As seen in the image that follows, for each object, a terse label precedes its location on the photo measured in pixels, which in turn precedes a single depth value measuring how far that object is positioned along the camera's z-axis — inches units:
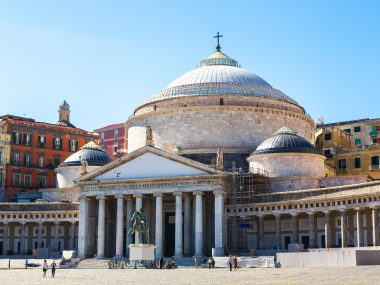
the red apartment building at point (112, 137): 5177.2
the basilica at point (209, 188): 2864.2
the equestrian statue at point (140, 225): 2551.7
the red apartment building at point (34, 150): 3956.7
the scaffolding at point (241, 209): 2989.7
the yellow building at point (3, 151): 3892.7
